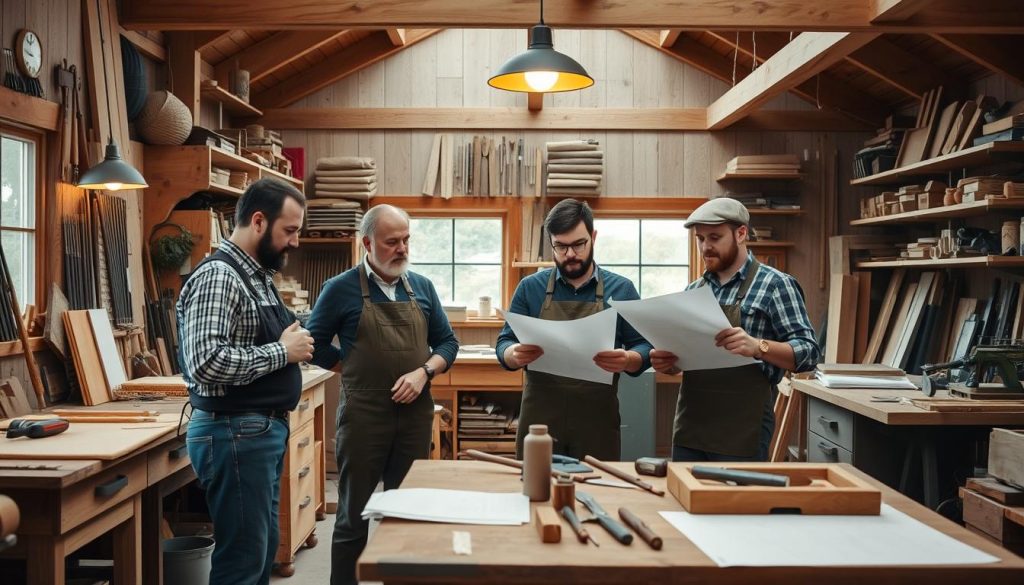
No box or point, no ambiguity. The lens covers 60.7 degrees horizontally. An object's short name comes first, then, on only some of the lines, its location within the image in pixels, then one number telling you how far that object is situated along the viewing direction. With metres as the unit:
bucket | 3.74
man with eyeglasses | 3.24
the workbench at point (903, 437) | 3.68
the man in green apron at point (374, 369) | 3.37
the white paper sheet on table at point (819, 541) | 1.70
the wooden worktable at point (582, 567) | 1.66
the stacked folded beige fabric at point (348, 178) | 6.93
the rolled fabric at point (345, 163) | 6.92
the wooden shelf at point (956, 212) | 4.67
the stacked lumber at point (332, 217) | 6.87
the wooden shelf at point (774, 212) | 6.92
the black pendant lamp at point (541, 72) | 3.34
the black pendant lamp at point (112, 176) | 3.85
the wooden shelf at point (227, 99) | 5.66
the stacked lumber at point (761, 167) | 6.85
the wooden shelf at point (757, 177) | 6.87
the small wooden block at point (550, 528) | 1.80
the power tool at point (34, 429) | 3.01
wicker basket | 4.77
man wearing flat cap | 3.00
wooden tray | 2.00
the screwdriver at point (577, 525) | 1.82
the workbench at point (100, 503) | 2.59
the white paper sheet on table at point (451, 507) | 1.96
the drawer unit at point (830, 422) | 4.16
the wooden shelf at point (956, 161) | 4.81
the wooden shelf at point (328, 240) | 6.87
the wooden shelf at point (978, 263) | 4.71
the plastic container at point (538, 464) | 2.14
